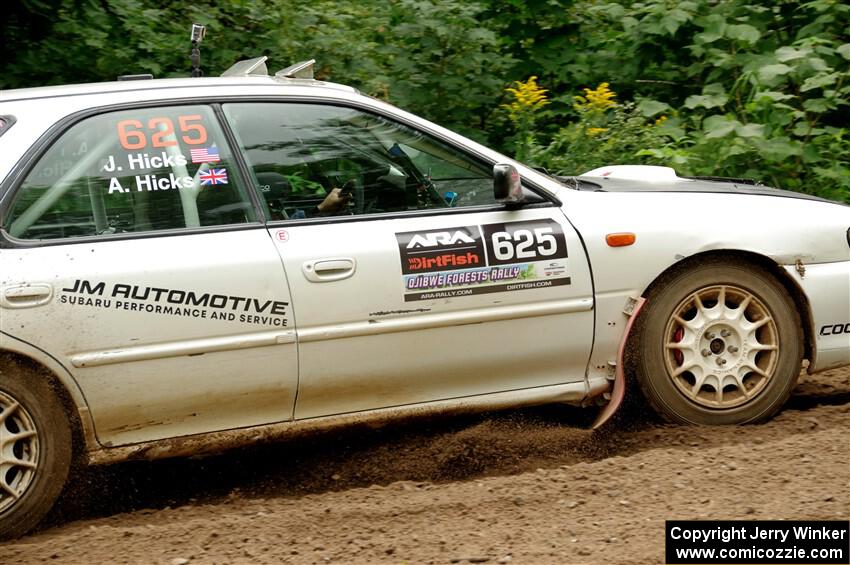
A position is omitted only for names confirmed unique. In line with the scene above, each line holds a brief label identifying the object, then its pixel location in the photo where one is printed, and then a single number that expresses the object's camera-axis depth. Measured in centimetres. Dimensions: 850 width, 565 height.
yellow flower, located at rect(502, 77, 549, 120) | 1662
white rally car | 837
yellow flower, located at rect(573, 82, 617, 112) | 1602
